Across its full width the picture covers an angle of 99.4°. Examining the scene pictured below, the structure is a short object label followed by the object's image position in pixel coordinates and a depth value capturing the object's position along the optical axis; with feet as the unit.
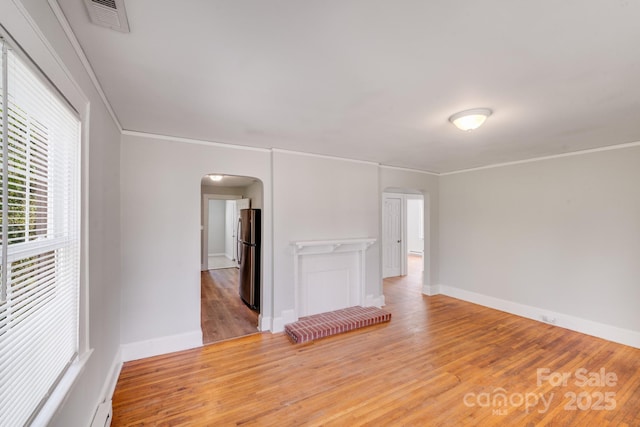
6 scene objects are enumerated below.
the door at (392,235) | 23.72
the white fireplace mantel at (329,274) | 13.05
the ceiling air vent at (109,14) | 3.95
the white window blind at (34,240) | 3.01
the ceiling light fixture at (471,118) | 7.73
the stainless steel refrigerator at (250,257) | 14.11
